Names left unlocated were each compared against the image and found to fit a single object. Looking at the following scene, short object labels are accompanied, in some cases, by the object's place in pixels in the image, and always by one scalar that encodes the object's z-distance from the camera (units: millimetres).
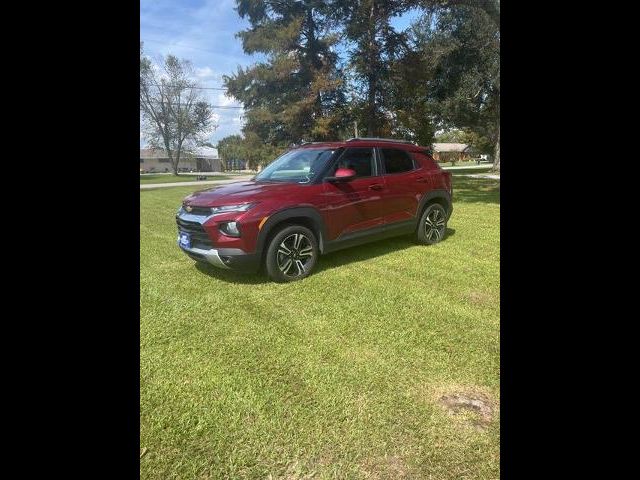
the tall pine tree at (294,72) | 18828
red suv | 3883
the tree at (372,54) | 14539
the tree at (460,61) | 10711
